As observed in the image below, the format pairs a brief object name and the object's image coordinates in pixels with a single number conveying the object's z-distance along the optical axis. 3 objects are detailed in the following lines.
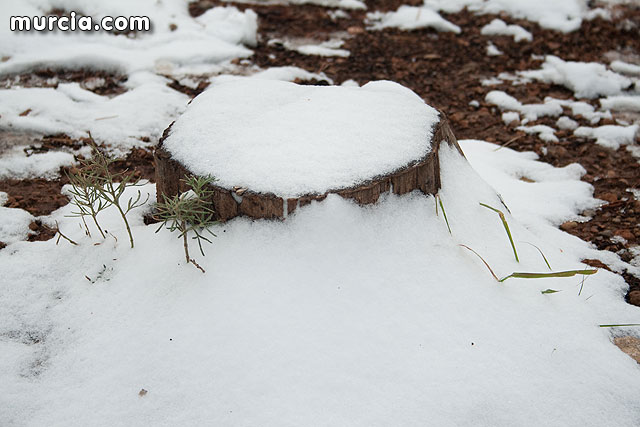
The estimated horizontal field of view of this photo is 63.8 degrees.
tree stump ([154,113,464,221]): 1.77
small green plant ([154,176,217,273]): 1.76
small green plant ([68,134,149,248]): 1.92
